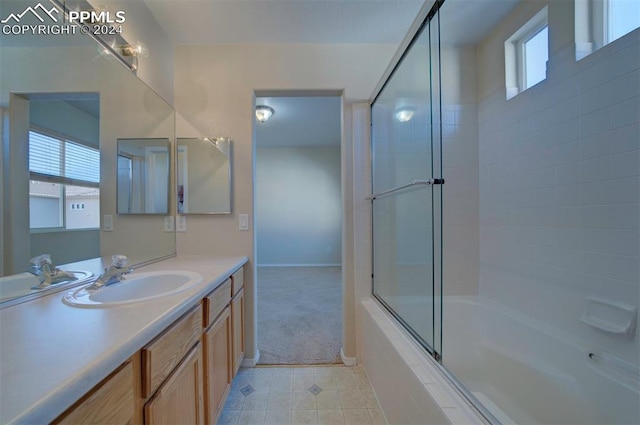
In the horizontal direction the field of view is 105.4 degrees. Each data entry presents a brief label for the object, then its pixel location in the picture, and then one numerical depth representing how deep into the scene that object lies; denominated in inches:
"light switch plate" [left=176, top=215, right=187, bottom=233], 76.4
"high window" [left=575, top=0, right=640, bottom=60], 46.2
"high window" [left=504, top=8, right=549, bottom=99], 64.9
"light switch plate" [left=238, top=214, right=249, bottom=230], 77.5
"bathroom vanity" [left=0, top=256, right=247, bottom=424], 17.7
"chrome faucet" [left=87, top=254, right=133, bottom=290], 40.9
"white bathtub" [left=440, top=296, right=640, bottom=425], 43.9
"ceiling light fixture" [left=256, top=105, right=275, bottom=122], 125.9
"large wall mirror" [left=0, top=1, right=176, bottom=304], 33.8
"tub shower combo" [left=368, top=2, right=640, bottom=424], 46.1
